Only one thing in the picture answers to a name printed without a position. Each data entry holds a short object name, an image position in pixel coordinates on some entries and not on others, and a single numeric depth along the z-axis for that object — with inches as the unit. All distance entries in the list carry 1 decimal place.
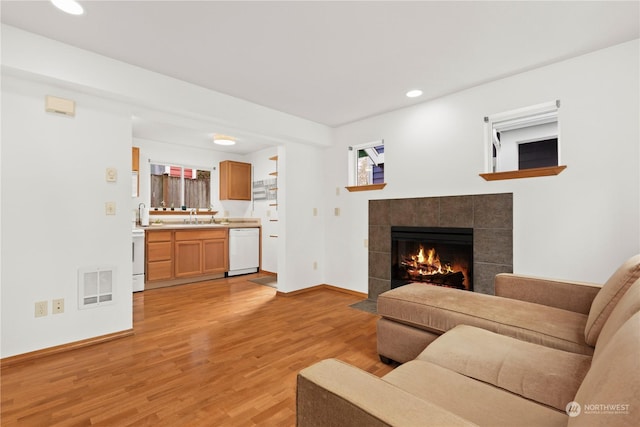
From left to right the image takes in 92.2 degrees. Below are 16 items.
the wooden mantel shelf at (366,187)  160.1
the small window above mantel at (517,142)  119.5
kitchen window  219.0
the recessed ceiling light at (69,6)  76.5
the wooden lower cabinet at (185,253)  185.3
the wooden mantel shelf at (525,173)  106.3
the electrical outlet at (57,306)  99.3
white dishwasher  221.1
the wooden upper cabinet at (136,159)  195.3
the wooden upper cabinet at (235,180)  239.3
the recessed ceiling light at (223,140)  191.6
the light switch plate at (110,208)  109.7
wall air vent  104.7
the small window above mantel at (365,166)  170.4
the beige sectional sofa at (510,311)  58.4
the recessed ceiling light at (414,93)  131.0
